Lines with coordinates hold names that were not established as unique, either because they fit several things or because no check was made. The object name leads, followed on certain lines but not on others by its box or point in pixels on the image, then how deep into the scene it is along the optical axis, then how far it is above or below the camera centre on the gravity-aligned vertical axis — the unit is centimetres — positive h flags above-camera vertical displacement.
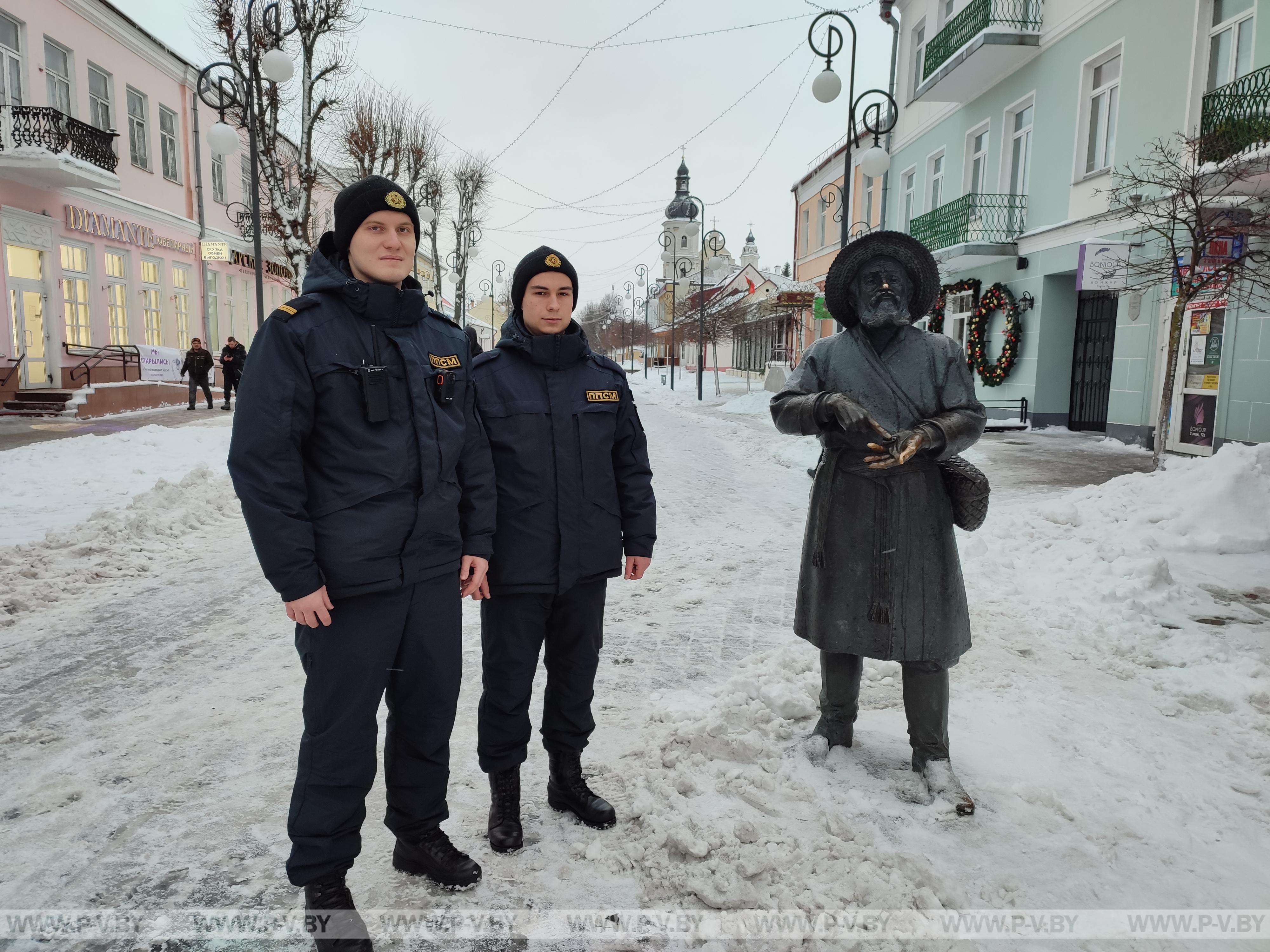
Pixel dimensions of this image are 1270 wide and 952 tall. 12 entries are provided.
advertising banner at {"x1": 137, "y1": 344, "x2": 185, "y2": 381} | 2023 +2
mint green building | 1148 +414
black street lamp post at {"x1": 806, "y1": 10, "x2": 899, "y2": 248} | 1130 +392
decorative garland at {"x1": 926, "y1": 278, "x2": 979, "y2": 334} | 1856 +217
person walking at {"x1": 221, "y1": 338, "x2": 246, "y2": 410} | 1919 +8
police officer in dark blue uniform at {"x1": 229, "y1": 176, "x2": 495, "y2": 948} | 210 -41
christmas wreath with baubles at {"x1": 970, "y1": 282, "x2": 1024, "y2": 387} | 1694 +107
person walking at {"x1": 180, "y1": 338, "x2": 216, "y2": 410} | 1933 -3
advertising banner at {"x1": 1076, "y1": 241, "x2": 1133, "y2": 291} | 1252 +184
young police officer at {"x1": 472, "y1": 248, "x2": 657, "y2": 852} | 267 -52
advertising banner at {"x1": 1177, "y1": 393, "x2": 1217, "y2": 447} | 1166 -43
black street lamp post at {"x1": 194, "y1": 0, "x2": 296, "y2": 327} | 1139 +411
